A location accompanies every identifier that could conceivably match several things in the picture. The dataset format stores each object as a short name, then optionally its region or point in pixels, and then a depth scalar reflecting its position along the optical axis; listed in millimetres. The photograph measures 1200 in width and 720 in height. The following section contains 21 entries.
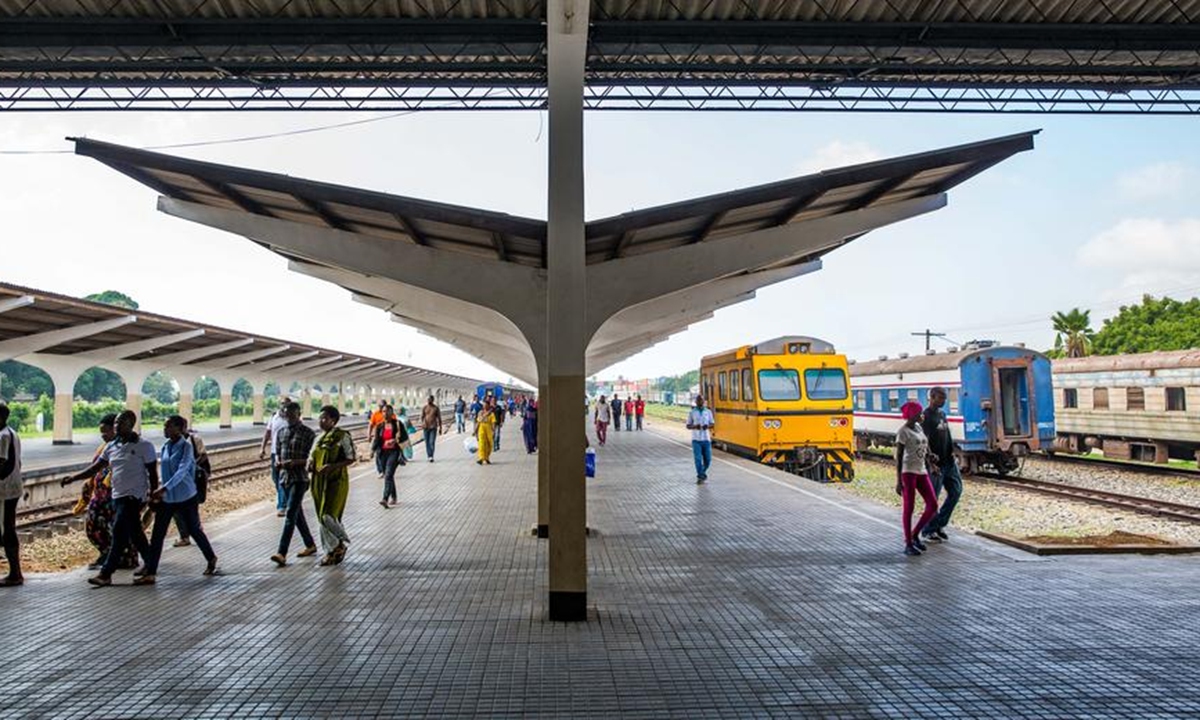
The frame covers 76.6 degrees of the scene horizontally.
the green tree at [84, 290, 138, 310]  75625
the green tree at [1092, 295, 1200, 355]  45781
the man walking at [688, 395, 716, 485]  14148
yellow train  16594
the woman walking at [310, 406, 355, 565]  8070
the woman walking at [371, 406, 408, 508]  11984
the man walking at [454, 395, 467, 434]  30153
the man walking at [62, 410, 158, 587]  7152
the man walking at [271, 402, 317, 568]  8078
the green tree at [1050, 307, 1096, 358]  53938
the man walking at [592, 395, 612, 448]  26578
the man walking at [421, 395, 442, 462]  17828
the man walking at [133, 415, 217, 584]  7363
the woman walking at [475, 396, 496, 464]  19562
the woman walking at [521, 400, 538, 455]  21850
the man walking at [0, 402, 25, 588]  7023
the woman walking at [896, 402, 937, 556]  8102
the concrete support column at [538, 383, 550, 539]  9266
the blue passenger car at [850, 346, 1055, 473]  17672
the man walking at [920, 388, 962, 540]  8438
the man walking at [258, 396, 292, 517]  9209
